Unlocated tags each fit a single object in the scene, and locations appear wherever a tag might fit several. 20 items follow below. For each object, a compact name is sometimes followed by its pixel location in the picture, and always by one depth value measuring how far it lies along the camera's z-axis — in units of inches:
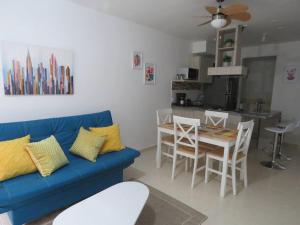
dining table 92.7
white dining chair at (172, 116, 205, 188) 101.4
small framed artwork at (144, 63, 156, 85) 150.4
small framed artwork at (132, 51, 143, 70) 140.2
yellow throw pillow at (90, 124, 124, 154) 101.7
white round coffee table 54.6
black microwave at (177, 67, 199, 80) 172.4
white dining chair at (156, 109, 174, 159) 124.7
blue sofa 67.2
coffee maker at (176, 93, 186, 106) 179.0
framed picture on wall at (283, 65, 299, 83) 176.1
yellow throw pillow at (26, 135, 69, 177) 76.6
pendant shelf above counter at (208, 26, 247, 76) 136.6
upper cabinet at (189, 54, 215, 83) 186.7
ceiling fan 87.3
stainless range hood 134.0
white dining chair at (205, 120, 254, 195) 93.4
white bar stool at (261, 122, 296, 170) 128.3
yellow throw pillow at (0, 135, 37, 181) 71.2
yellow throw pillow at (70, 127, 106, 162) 92.0
